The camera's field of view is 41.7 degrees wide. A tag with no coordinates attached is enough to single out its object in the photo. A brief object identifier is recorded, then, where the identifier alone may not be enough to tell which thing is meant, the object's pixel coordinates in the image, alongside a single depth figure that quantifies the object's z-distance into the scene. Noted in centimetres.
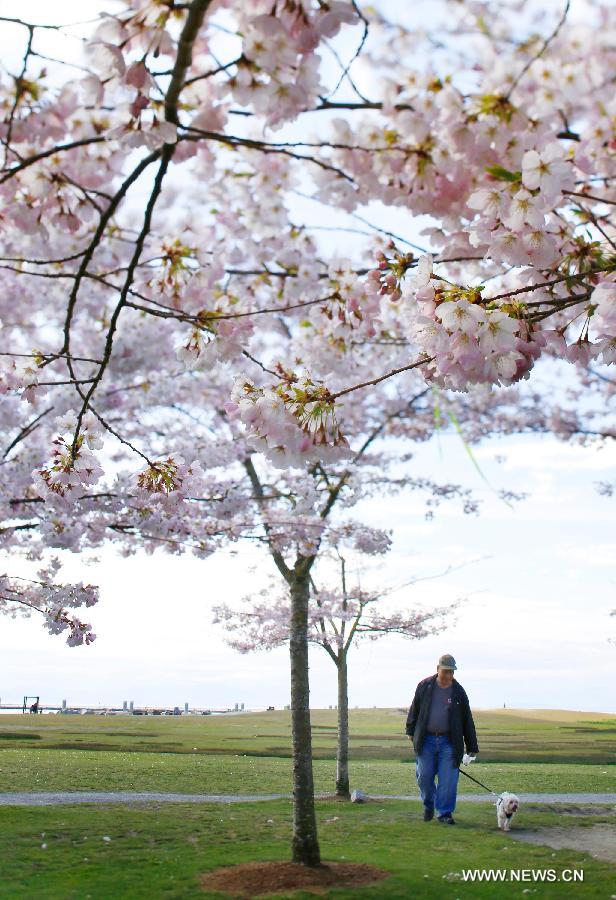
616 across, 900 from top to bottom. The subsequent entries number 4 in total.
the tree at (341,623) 1350
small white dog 806
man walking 852
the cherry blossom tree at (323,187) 236
